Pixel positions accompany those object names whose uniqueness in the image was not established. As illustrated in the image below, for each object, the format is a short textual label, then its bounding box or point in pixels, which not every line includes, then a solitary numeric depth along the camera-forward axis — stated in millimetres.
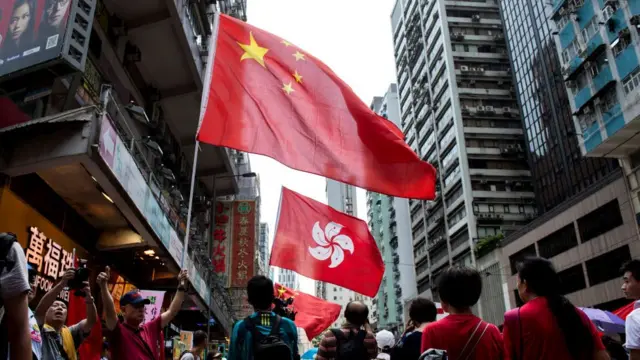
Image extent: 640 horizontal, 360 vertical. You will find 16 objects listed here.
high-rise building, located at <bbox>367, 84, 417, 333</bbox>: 74375
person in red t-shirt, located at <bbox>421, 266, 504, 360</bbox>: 3094
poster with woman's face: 8383
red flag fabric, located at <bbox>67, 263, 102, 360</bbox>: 4278
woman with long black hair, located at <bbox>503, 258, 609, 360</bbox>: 2982
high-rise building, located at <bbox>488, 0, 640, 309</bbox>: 25922
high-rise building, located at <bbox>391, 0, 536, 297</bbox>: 50281
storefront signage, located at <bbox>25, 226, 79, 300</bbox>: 8781
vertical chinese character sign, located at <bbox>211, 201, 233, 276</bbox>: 26281
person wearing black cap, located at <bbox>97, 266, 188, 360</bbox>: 4031
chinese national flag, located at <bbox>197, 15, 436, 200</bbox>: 6781
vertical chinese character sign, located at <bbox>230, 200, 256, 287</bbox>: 25781
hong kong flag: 8977
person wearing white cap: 5785
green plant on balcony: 44122
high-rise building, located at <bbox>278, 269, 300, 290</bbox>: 161175
